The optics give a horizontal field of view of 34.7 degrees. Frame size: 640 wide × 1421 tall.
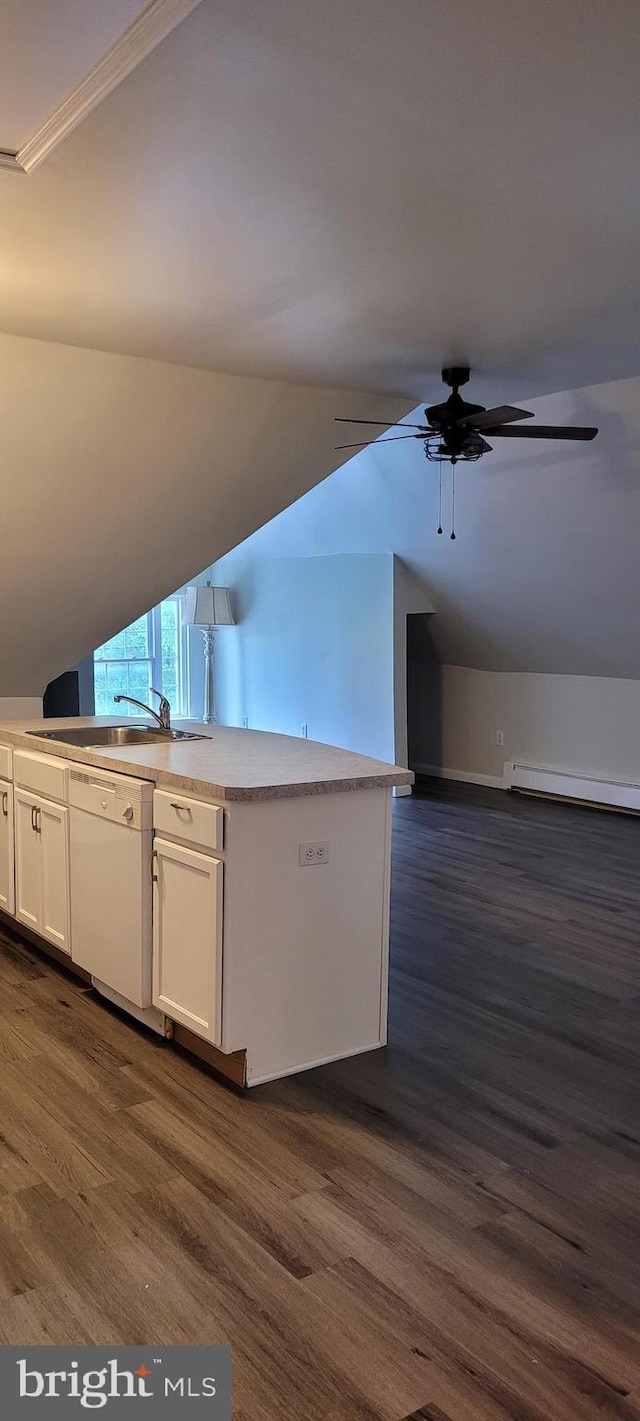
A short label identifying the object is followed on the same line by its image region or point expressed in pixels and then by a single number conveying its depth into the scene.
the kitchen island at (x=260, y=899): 2.87
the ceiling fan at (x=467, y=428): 3.97
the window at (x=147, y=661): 9.46
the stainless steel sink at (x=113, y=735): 4.05
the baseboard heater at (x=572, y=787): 6.98
